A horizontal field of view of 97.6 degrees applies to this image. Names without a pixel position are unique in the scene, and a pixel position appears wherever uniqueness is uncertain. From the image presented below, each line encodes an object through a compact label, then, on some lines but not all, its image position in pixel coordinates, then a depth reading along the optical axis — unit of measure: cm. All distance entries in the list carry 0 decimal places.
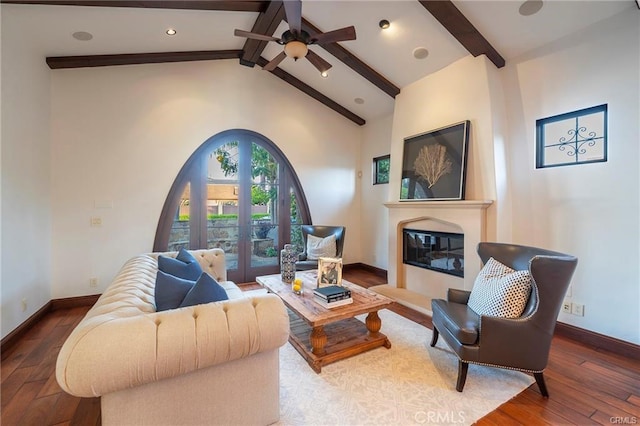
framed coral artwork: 359
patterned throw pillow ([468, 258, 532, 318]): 206
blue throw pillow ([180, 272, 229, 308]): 169
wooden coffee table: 235
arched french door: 436
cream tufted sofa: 120
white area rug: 182
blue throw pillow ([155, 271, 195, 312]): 171
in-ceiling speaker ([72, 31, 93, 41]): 304
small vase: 316
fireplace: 344
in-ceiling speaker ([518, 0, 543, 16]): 269
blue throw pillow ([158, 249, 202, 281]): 224
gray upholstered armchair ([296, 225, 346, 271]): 428
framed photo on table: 283
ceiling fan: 255
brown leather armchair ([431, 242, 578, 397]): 193
